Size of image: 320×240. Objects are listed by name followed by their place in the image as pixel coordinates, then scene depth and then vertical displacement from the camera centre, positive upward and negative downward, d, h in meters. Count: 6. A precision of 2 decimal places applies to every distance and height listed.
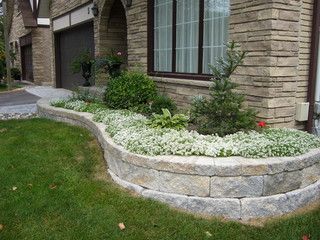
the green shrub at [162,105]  6.41 -0.81
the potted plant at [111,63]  9.14 -0.20
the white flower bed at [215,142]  4.30 -0.98
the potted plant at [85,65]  11.29 -0.31
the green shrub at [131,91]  7.23 -0.67
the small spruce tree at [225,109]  4.91 -0.67
